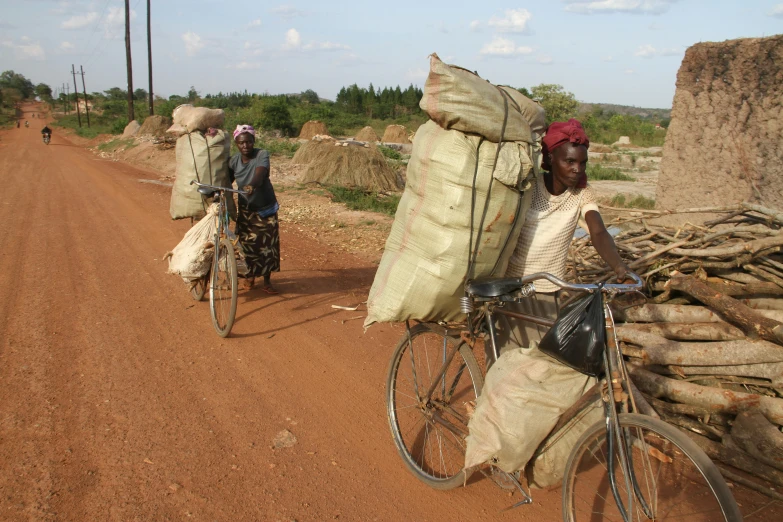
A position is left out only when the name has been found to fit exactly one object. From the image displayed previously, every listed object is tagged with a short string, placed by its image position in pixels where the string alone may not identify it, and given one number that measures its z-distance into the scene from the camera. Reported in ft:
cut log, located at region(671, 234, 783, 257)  11.94
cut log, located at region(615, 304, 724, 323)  11.83
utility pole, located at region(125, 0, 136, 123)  101.65
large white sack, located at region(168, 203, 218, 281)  17.17
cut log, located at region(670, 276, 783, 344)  10.48
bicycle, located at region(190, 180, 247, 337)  15.88
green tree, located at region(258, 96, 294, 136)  108.06
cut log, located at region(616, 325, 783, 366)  10.52
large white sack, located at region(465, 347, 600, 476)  7.47
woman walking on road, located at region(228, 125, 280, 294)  17.58
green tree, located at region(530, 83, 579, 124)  144.69
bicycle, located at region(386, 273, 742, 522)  6.69
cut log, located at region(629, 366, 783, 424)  10.00
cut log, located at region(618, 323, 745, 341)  11.25
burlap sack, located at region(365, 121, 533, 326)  8.20
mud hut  16.63
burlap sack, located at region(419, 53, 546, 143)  7.98
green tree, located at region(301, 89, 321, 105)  301.49
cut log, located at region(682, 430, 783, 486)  9.50
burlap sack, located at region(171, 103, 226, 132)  17.47
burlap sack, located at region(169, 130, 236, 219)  17.60
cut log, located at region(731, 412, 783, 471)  9.41
